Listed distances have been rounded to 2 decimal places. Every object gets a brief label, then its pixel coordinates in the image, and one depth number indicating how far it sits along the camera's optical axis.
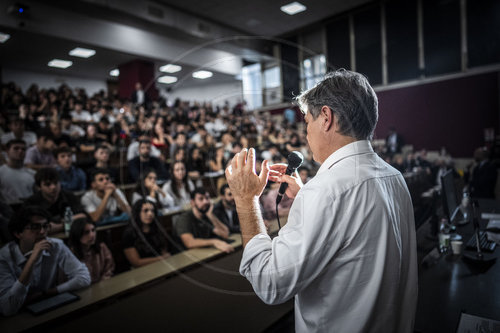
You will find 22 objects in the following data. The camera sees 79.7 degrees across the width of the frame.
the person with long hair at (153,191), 3.17
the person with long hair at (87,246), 2.15
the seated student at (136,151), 4.12
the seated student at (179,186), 3.41
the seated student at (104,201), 2.91
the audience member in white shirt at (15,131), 4.12
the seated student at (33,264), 1.53
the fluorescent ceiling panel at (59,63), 9.13
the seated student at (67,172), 3.38
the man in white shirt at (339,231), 0.63
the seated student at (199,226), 2.35
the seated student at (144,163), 3.78
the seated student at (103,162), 3.75
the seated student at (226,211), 2.50
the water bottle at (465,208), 2.41
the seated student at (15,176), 2.97
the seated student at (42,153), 3.66
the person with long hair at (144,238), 2.42
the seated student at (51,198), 2.56
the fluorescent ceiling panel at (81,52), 7.94
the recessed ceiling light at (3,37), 6.41
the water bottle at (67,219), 2.47
